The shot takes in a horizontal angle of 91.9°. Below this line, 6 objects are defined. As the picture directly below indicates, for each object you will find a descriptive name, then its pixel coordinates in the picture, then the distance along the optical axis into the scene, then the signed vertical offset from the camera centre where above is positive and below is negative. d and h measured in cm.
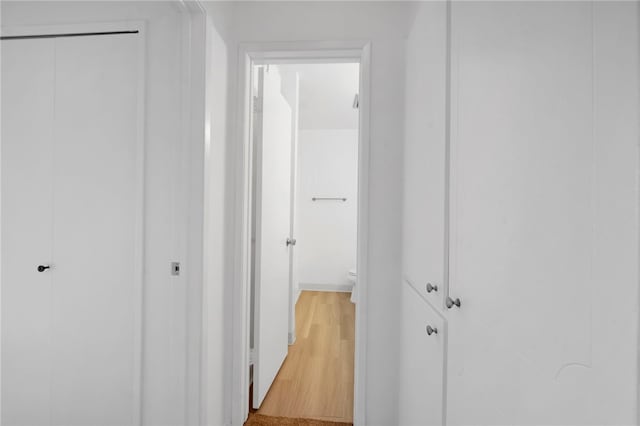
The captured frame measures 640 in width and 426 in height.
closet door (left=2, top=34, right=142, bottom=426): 134 -13
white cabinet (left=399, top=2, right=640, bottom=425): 39 +1
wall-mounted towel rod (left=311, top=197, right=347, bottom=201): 438 +22
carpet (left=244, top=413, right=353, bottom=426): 169 -114
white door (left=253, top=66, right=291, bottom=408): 184 -14
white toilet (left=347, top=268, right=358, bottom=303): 381 -85
